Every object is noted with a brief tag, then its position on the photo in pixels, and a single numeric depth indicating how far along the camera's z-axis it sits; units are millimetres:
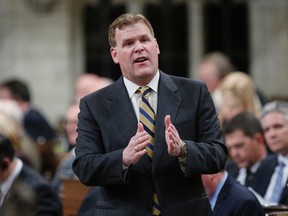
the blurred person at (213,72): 20265
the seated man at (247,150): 14532
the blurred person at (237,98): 17599
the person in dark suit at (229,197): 11935
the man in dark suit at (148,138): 10112
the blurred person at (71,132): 16881
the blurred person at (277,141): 13994
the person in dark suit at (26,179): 13786
